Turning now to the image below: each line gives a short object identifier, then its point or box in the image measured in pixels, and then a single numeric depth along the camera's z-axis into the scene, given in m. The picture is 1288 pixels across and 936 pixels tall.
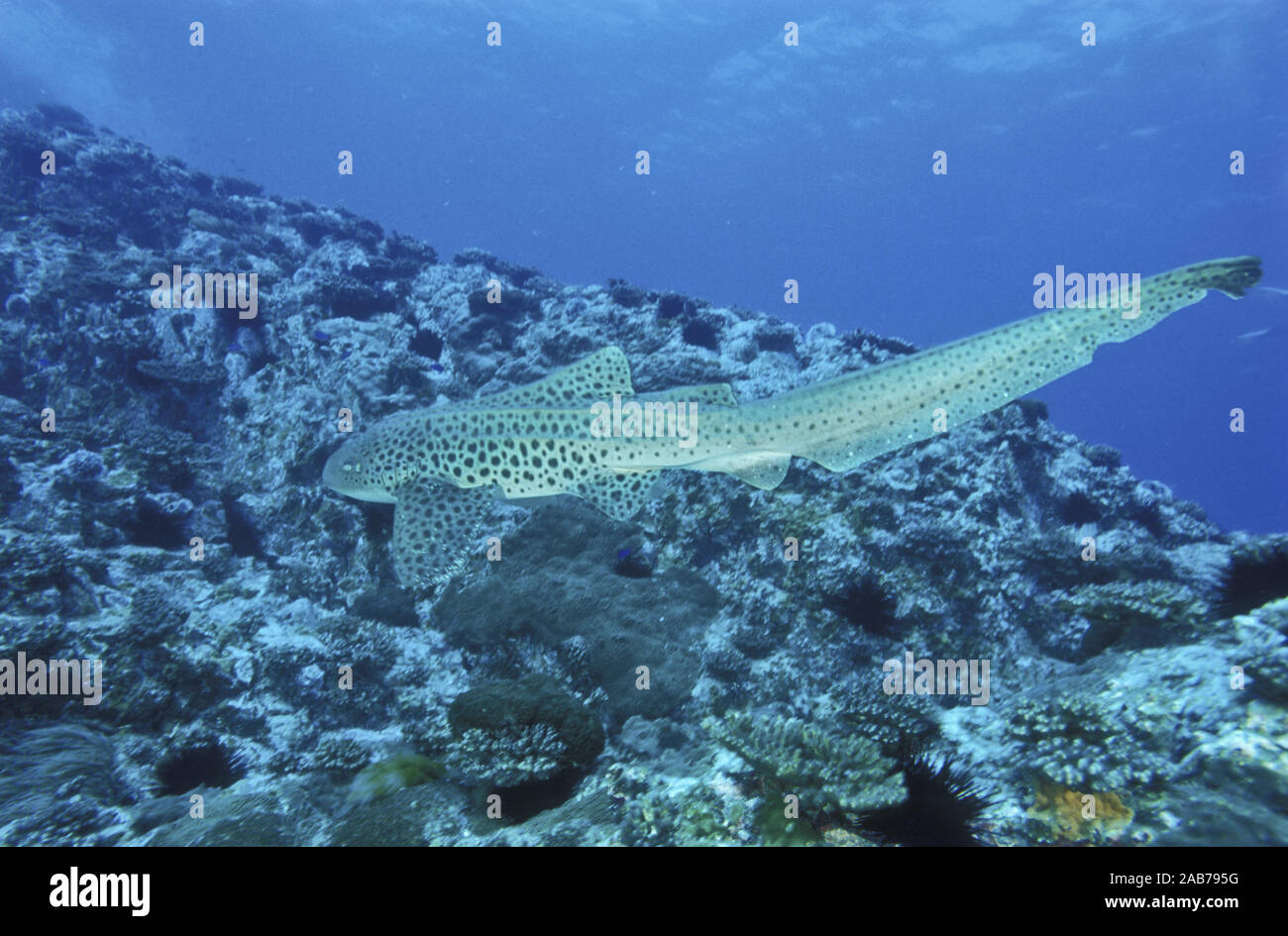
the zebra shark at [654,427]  4.33
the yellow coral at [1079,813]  3.67
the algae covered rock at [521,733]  4.89
